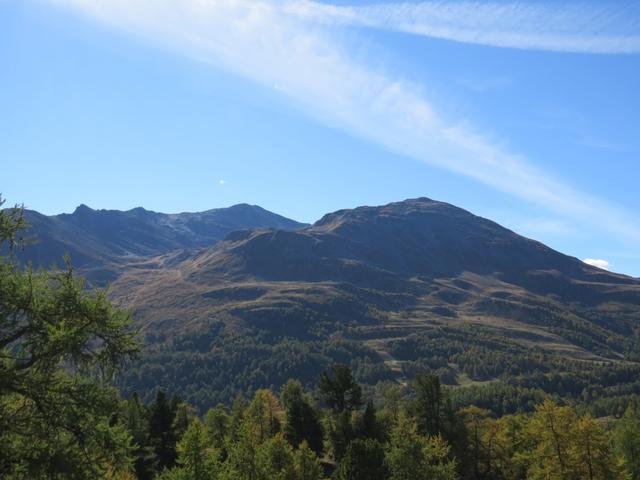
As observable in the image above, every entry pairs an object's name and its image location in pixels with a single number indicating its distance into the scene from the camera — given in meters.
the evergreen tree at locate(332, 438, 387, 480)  53.47
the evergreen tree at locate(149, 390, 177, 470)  65.50
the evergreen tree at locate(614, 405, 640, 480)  72.94
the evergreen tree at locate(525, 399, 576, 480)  47.50
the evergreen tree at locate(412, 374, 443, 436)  72.19
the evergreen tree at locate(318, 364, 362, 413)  74.38
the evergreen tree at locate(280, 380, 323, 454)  73.62
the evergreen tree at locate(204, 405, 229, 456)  73.44
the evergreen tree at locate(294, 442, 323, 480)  48.66
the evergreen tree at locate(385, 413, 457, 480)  49.47
